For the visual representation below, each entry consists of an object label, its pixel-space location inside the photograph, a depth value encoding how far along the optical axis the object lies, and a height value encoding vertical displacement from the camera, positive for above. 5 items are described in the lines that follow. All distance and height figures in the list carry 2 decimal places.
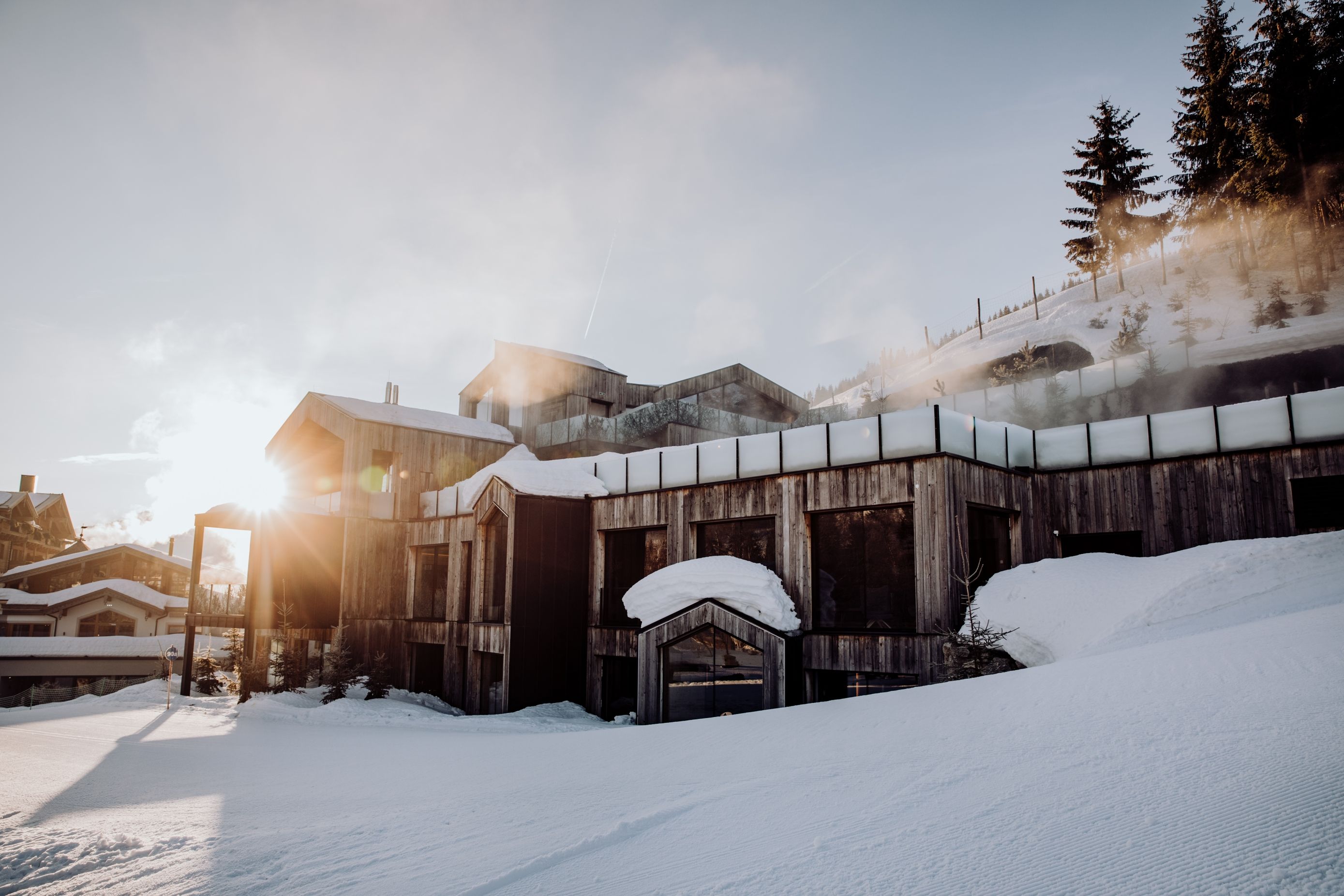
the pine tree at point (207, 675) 25.05 -3.53
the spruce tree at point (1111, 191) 43.66 +21.90
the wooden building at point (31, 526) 43.12 +2.68
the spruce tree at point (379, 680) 20.89 -3.14
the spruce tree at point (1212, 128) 37.75 +22.40
